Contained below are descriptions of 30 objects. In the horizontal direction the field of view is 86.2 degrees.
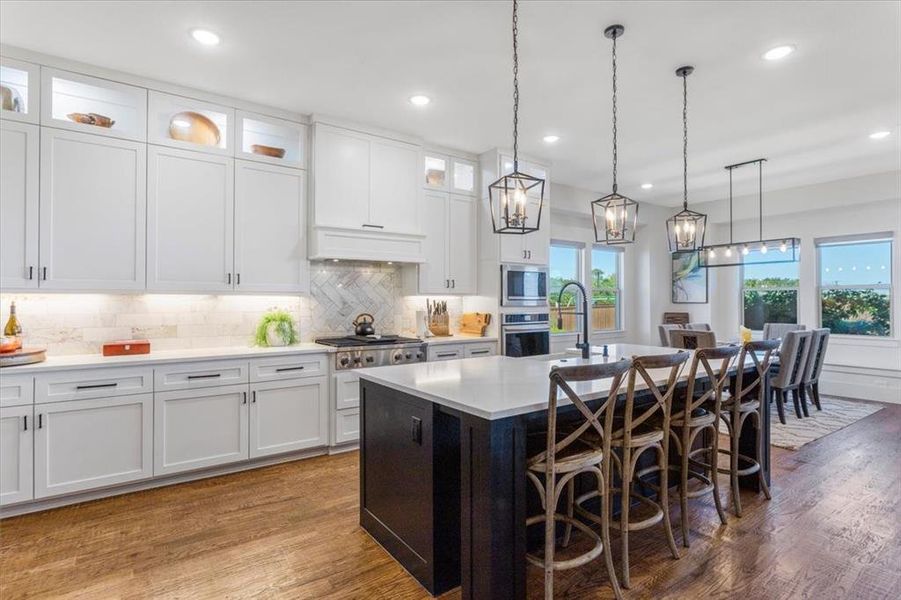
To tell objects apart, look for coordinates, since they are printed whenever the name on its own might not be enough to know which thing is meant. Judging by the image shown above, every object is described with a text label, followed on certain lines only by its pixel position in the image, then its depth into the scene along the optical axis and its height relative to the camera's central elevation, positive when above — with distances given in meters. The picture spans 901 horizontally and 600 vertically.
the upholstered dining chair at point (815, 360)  5.22 -0.62
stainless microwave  5.19 +0.20
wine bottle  3.17 -0.17
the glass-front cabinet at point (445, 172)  5.05 +1.40
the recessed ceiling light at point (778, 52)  3.07 +1.63
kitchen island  1.88 -0.73
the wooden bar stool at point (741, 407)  2.85 -0.63
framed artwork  7.76 +0.39
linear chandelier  5.08 +0.63
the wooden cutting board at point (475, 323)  5.20 -0.22
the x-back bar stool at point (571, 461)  1.88 -0.66
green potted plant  4.10 -0.25
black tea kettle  4.54 -0.20
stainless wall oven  5.17 -0.34
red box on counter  3.40 -0.33
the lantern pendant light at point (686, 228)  3.69 +0.59
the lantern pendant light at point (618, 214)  2.99 +0.56
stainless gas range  4.09 -0.43
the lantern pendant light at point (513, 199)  2.50 +0.55
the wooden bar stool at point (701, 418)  2.54 -0.63
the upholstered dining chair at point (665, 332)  5.96 -0.36
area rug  4.49 -1.24
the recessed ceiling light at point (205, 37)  2.89 +1.62
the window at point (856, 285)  6.24 +0.26
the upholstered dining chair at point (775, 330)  6.34 -0.34
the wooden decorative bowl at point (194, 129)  3.72 +1.37
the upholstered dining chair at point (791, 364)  4.91 -0.62
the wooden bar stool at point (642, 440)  2.14 -0.63
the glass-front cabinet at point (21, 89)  3.11 +1.38
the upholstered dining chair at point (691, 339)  4.94 -0.38
